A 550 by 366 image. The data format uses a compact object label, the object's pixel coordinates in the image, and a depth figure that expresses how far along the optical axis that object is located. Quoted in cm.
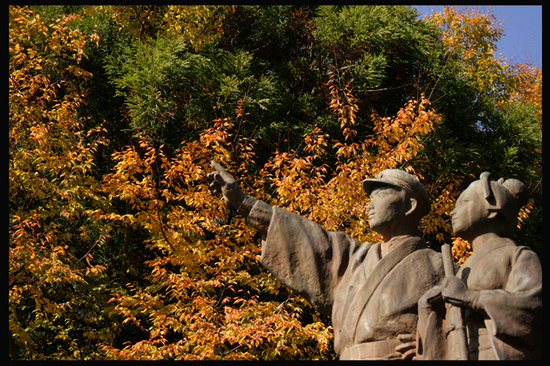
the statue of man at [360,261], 402
